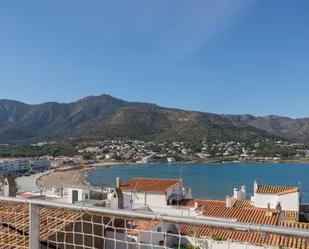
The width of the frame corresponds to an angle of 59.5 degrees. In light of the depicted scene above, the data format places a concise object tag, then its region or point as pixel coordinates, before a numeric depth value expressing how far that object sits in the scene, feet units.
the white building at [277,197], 43.97
